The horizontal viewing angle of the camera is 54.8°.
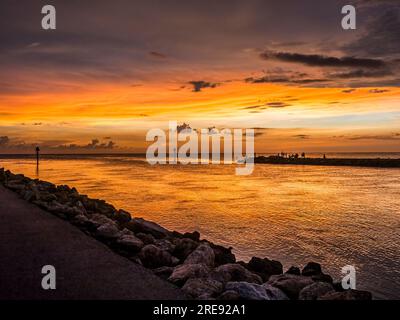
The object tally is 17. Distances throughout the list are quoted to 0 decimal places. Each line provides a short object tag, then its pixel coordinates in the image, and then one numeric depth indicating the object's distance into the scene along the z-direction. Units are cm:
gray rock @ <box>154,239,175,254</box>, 854
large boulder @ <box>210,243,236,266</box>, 841
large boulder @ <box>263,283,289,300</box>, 580
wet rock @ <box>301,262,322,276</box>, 785
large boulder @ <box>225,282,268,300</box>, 538
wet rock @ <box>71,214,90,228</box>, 918
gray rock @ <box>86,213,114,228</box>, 1048
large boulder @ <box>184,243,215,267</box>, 727
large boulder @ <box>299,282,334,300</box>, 596
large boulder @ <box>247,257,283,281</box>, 793
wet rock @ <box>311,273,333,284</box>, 732
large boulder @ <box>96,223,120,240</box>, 813
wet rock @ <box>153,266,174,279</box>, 658
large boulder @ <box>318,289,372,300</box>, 546
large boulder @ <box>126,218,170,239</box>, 1008
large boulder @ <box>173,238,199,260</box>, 819
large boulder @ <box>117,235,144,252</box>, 755
